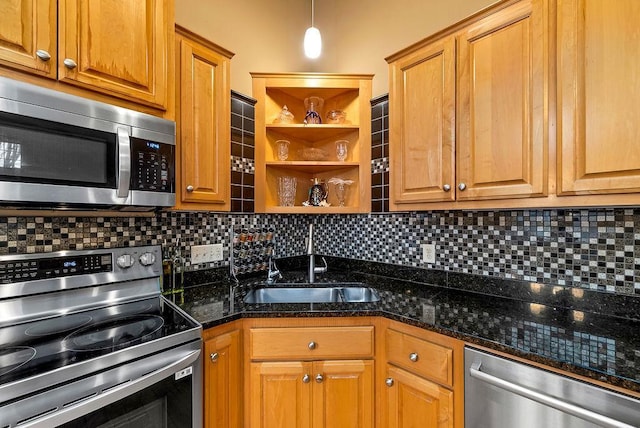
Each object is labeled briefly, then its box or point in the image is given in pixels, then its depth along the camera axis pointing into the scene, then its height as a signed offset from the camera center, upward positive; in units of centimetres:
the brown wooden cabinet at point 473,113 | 116 +43
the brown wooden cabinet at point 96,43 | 95 +59
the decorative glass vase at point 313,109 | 199 +70
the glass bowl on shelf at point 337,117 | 200 +63
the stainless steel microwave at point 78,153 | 93 +21
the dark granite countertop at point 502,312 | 93 -43
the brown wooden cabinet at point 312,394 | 137 -82
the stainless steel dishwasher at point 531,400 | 82 -55
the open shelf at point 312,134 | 186 +52
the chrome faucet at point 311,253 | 200 -27
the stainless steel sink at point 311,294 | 184 -50
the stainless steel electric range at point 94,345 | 78 -41
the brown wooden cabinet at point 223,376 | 123 -69
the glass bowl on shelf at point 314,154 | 207 +39
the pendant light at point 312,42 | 167 +93
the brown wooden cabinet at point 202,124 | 141 +43
